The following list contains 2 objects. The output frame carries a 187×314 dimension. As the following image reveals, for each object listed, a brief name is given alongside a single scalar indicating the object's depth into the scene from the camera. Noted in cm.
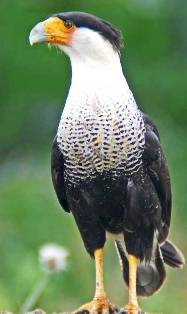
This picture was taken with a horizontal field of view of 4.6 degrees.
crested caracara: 1367
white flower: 1508
